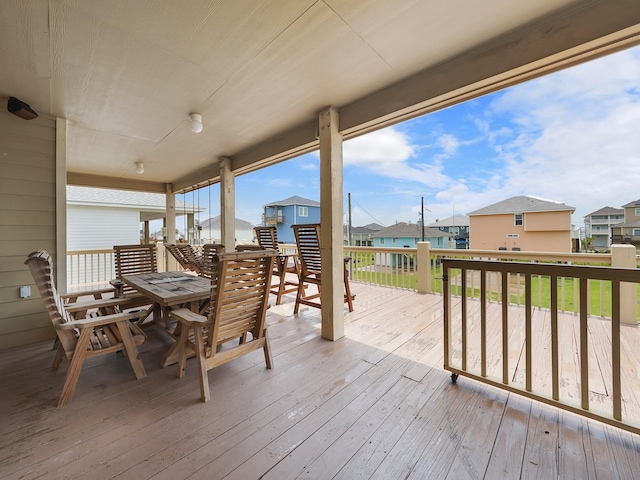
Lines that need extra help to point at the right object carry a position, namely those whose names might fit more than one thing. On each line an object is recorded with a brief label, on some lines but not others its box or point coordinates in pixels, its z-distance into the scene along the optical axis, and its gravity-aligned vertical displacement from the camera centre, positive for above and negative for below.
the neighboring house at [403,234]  11.68 +0.27
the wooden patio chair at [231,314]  1.89 -0.58
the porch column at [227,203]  4.93 +0.77
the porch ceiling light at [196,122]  3.12 +1.49
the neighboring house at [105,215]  8.97 +1.07
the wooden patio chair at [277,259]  4.40 -0.24
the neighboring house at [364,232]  16.14 +0.61
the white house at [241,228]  19.35 +1.16
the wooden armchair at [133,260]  3.85 -0.26
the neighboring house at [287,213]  19.30 +2.21
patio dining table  2.35 -0.48
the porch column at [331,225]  3.00 +0.19
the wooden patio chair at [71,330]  1.88 -0.66
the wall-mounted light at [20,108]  2.73 +1.50
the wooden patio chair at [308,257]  3.76 -0.25
